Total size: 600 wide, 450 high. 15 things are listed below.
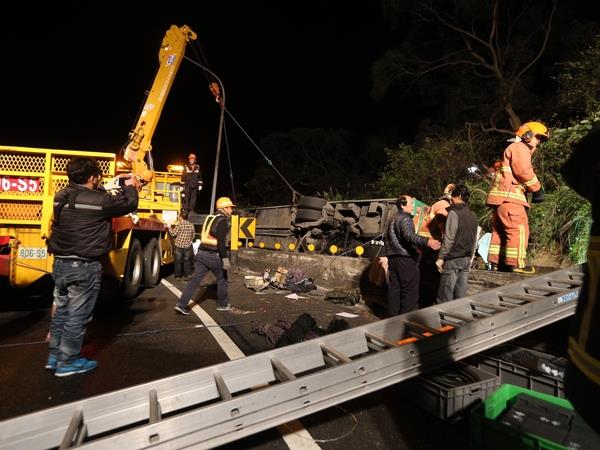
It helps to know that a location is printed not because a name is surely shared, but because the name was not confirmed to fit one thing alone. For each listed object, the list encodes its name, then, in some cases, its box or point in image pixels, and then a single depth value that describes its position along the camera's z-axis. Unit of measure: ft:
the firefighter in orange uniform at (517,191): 15.14
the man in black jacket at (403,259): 15.67
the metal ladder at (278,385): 5.90
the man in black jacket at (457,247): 15.19
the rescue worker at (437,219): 18.73
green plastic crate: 6.50
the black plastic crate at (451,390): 8.93
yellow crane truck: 17.04
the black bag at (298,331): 13.83
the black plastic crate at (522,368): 9.33
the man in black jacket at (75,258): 11.71
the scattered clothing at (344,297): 22.32
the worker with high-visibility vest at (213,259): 19.31
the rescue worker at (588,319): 3.49
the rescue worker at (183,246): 30.30
